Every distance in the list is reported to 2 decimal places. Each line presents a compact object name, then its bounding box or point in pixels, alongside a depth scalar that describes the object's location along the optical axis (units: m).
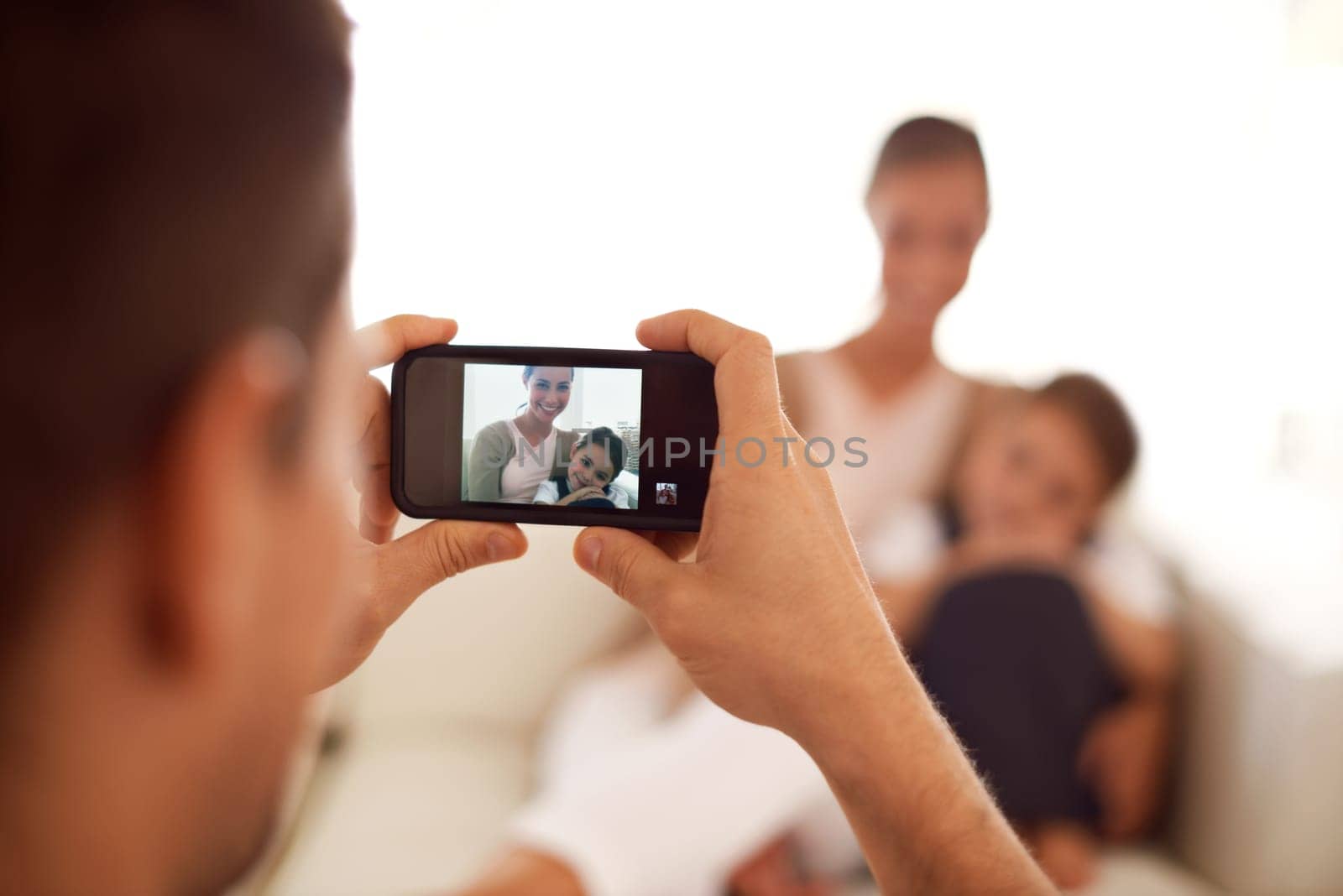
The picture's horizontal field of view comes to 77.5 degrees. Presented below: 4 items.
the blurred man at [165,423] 0.26
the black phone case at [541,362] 0.64
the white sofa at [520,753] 1.18
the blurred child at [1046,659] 1.35
